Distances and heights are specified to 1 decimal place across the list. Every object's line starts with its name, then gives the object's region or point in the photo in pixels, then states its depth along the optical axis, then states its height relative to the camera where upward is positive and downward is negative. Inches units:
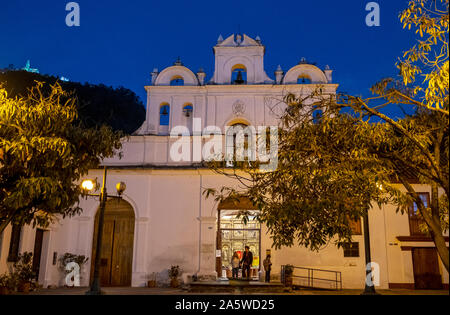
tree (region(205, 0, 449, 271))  262.4 +63.3
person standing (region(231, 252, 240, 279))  823.7 -29.0
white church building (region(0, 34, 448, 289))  776.3 +57.4
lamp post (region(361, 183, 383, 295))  550.3 -15.6
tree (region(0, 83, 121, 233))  329.1 +74.1
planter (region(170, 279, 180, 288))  767.1 -62.7
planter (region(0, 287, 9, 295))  580.1 -61.9
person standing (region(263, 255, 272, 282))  748.0 -28.8
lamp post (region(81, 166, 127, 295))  470.9 +20.1
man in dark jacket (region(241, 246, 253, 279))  750.5 -22.8
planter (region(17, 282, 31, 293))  634.2 -61.3
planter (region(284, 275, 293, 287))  733.3 -53.2
